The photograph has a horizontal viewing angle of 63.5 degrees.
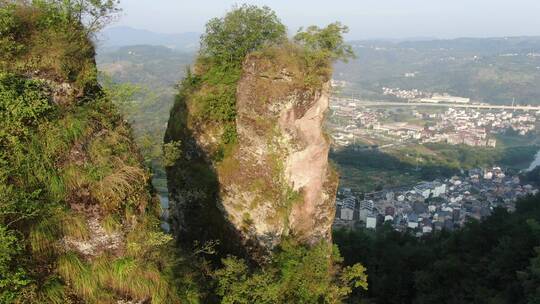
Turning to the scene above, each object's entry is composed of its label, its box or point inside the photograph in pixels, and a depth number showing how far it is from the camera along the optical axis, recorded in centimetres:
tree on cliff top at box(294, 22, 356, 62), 1258
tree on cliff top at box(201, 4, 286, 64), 1398
